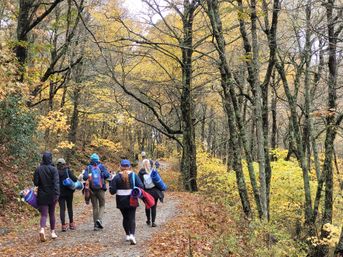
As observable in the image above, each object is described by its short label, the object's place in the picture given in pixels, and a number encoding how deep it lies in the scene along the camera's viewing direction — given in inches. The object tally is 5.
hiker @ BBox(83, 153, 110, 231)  370.7
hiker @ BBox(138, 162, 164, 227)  402.3
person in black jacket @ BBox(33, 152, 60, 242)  335.3
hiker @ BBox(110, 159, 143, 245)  316.8
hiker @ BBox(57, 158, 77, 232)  370.3
